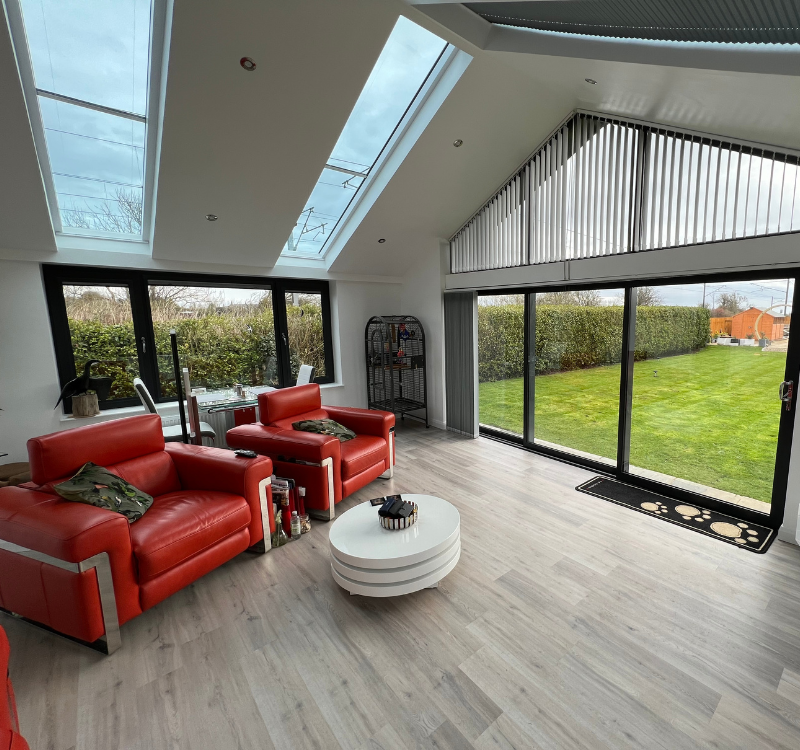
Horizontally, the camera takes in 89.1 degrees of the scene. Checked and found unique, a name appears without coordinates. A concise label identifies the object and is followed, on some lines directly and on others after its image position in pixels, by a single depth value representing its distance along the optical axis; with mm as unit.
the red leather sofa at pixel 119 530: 1895
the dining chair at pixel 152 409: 3768
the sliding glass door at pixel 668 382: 2908
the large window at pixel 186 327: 3996
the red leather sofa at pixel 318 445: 3170
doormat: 2805
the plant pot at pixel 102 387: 3977
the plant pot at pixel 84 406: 3873
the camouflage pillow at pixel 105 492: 2123
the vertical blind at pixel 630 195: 2727
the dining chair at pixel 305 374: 4992
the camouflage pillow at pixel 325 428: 3537
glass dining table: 3938
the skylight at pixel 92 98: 2289
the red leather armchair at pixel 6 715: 1000
